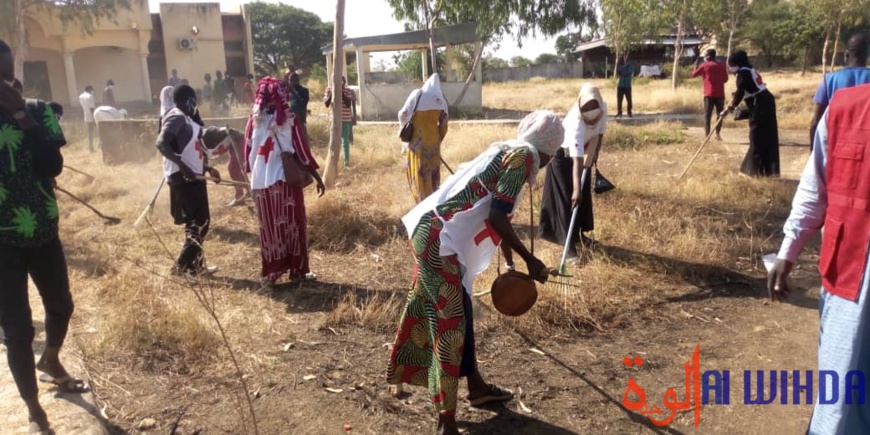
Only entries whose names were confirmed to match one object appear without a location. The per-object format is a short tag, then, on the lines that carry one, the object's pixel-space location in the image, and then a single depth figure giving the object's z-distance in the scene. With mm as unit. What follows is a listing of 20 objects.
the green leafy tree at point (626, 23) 22684
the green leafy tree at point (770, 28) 32500
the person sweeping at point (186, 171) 4875
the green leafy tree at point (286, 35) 38875
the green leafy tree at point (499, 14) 16609
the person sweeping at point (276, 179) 4586
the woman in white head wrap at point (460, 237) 2615
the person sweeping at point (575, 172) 4711
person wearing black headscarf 7359
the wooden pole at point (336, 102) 7676
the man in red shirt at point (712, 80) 10594
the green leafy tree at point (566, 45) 50388
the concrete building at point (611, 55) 37094
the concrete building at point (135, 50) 23141
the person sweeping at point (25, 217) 2715
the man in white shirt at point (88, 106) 12047
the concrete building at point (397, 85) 18234
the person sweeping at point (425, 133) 5594
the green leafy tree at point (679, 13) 19875
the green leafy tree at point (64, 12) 18484
